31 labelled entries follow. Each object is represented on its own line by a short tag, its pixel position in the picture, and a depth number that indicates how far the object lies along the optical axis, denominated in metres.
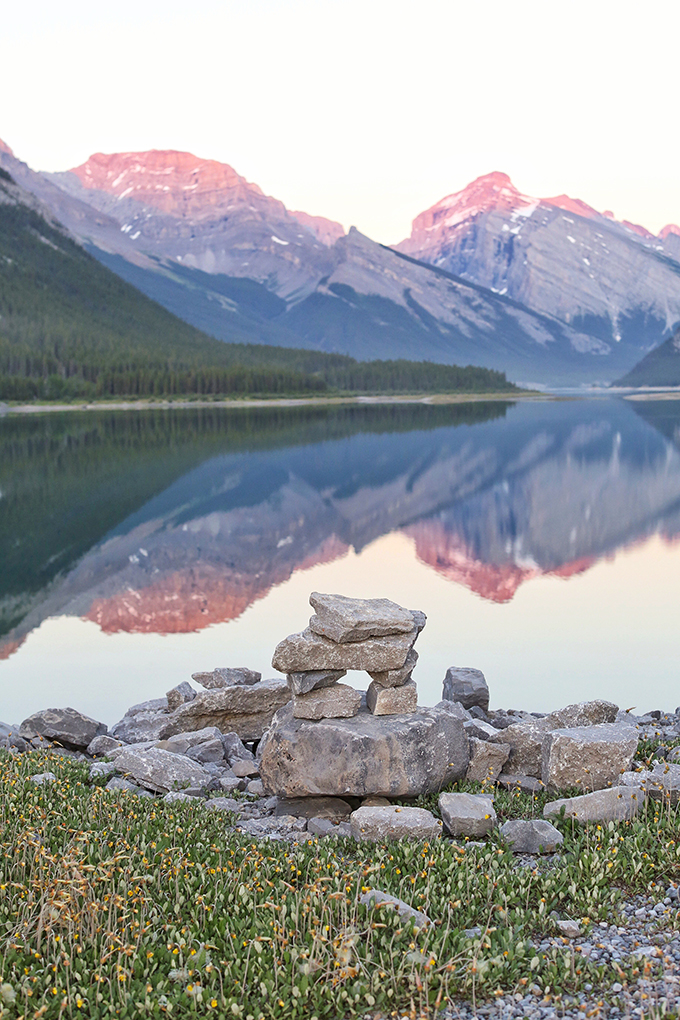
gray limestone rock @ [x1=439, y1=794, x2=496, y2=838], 12.62
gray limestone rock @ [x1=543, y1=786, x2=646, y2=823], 12.60
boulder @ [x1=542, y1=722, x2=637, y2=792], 13.89
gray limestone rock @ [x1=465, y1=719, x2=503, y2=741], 16.62
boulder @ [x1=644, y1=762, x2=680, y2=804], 13.02
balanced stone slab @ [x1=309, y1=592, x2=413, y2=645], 15.42
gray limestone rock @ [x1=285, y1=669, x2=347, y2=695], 15.31
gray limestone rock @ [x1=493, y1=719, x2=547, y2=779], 15.65
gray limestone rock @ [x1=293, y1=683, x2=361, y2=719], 15.18
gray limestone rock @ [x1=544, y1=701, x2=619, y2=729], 16.33
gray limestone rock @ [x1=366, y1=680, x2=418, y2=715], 15.22
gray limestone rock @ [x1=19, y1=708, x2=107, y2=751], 18.88
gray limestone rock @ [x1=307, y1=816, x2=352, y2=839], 13.15
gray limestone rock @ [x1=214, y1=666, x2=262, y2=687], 21.00
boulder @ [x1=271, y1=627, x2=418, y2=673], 15.52
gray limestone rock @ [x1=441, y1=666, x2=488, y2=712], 20.16
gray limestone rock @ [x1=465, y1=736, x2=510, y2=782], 15.35
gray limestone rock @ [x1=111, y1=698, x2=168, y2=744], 19.06
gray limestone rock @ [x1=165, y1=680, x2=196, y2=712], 20.39
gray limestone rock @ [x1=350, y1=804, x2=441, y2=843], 12.38
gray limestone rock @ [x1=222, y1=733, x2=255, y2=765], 17.52
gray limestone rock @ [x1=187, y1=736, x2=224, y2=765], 17.08
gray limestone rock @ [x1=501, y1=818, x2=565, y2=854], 12.05
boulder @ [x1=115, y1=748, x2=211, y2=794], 15.16
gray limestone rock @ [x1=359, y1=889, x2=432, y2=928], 9.71
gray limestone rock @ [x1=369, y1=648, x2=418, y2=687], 15.45
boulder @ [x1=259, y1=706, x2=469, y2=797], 14.14
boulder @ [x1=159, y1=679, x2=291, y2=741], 18.73
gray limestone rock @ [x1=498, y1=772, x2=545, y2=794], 14.93
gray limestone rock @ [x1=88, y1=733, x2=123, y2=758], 18.31
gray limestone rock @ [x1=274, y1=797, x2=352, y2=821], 14.36
